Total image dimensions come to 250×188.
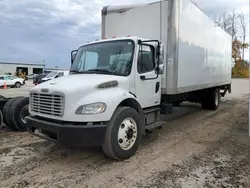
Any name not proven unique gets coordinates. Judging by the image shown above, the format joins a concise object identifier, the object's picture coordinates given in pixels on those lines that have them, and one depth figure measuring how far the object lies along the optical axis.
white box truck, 4.15
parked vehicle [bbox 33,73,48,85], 31.81
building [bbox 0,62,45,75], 59.59
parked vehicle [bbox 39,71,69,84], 26.38
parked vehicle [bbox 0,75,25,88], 29.70
